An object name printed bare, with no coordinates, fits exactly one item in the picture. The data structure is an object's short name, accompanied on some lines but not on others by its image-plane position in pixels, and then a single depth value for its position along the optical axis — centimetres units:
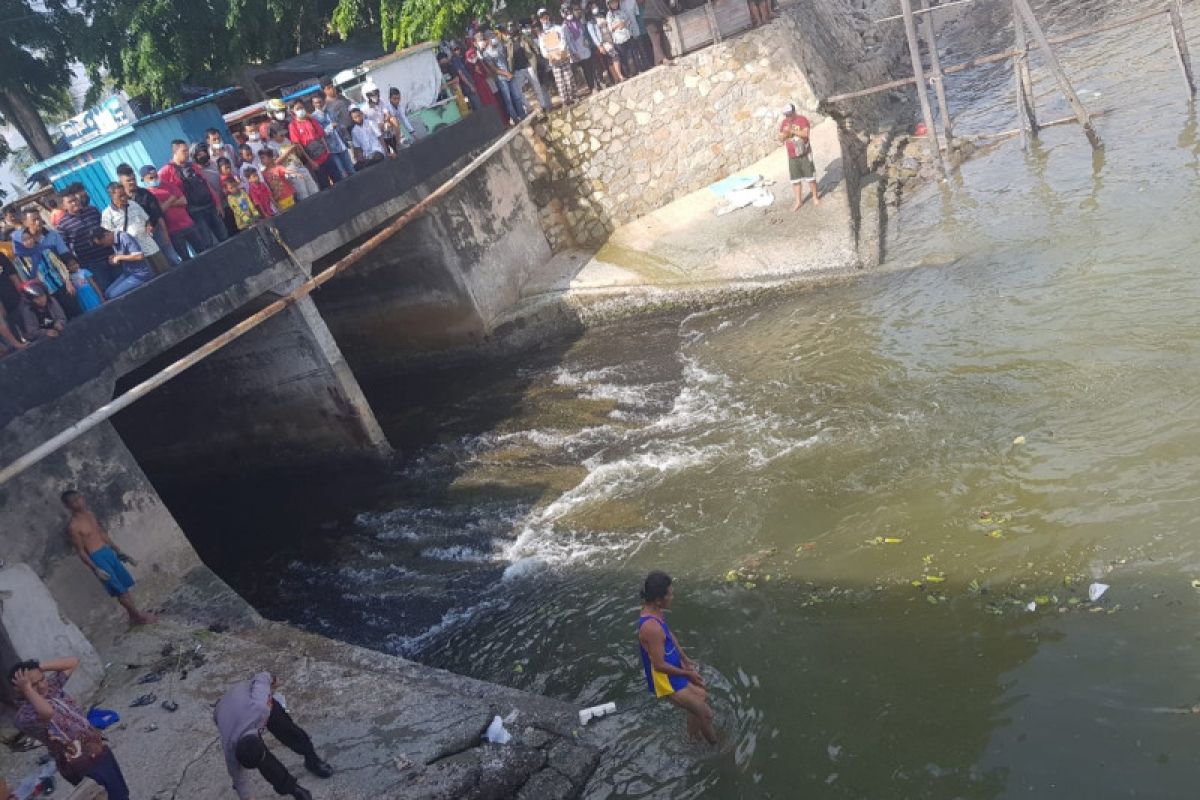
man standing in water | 637
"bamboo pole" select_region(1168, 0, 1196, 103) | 1665
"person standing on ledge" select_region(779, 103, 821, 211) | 1523
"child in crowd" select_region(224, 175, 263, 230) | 1278
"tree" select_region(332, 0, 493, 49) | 1761
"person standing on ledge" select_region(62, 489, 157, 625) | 948
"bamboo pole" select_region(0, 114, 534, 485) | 949
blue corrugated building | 1517
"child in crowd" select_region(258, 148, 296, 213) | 1345
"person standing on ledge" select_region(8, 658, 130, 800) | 640
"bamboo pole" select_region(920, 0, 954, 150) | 1670
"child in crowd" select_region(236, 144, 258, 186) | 1370
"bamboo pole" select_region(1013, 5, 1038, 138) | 1638
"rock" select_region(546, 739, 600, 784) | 680
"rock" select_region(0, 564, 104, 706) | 829
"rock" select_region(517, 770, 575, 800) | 655
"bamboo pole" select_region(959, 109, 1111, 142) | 1728
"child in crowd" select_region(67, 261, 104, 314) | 1096
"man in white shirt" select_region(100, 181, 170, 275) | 1118
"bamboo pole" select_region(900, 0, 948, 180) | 1627
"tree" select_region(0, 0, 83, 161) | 2283
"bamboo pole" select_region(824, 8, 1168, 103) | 1561
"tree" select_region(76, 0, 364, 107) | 2059
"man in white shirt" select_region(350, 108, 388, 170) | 1494
